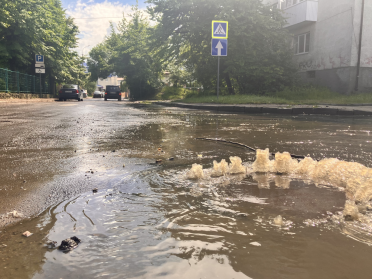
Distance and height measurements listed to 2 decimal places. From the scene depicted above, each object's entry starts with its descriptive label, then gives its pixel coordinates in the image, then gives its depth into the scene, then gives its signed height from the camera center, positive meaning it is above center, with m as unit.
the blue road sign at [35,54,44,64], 23.50 +3.09
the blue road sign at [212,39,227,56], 14.08 +2.56
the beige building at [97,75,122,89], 129.56 +8.36
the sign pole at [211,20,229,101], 13.78 +2.96
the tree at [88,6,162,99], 34.81 +4.76
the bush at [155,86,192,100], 33.09 +1.07
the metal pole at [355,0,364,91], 17.54 +3.20
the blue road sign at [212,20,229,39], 13.77 +3.29
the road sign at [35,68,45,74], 23.93 +2.25
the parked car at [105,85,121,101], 33.28 +0.99
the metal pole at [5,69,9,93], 20.75 +1.17
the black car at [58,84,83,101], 28.08 +0.71
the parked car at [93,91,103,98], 59.69 +1.29
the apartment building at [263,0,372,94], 17.69 +3.97
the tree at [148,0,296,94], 18.45 +4.10
